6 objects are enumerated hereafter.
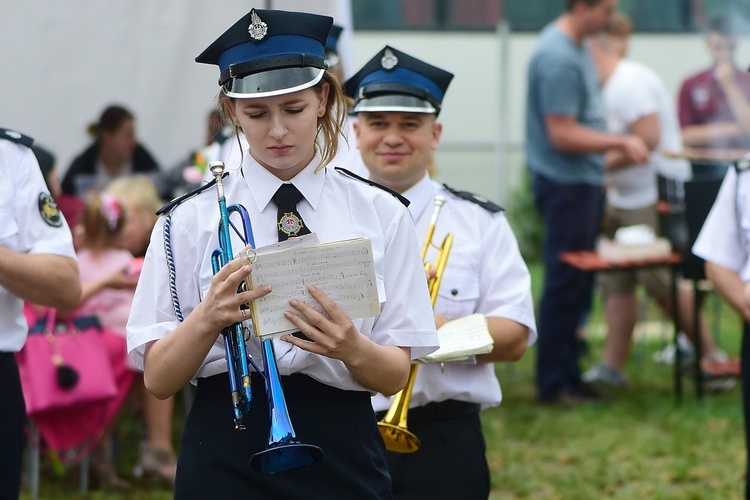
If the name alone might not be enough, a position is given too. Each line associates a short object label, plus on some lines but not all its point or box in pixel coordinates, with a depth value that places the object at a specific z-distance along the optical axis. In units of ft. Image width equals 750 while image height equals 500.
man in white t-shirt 49.85
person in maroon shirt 56.35
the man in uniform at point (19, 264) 20.20
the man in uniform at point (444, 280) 21.76
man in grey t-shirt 46.16
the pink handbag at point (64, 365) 34.37
